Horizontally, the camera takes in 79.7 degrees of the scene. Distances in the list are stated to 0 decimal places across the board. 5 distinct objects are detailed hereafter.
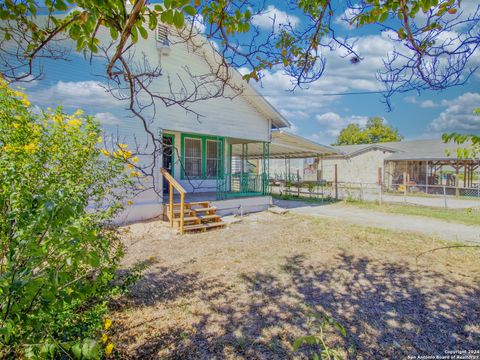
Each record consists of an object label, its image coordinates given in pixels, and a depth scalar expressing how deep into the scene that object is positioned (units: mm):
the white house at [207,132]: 8656
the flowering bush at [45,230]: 1372
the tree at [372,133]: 53688
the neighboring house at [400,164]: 23016
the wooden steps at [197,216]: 8281
